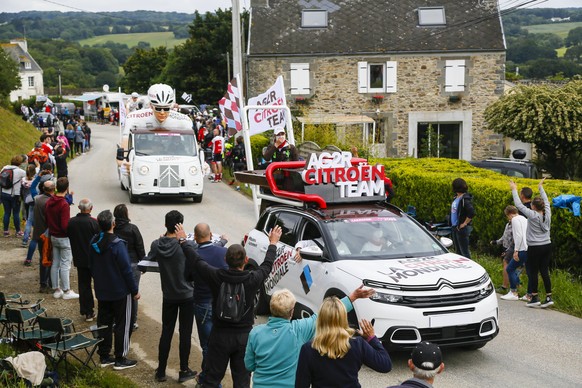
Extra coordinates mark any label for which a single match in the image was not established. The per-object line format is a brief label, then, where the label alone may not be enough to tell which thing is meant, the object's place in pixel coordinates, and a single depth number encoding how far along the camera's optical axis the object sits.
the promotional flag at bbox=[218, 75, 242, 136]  19.02
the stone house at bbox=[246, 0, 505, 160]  36.56
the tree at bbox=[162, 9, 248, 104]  59.12
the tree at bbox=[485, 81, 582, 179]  27.50
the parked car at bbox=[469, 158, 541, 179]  20.45
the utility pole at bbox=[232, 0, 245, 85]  27.03
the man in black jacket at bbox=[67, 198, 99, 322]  10.43
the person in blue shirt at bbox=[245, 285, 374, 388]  5.92
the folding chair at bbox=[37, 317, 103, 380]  8.08
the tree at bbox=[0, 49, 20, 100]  39.62
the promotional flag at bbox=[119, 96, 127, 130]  26.42
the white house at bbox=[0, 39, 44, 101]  111.18
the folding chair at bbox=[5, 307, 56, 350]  8.48
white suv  8.48
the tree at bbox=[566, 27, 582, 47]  132.68
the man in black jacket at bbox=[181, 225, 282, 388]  6.97
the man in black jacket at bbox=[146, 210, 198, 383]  8.27
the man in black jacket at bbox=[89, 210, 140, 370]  8.75
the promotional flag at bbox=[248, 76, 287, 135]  16.30
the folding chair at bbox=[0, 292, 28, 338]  9.14
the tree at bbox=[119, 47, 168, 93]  86.62
